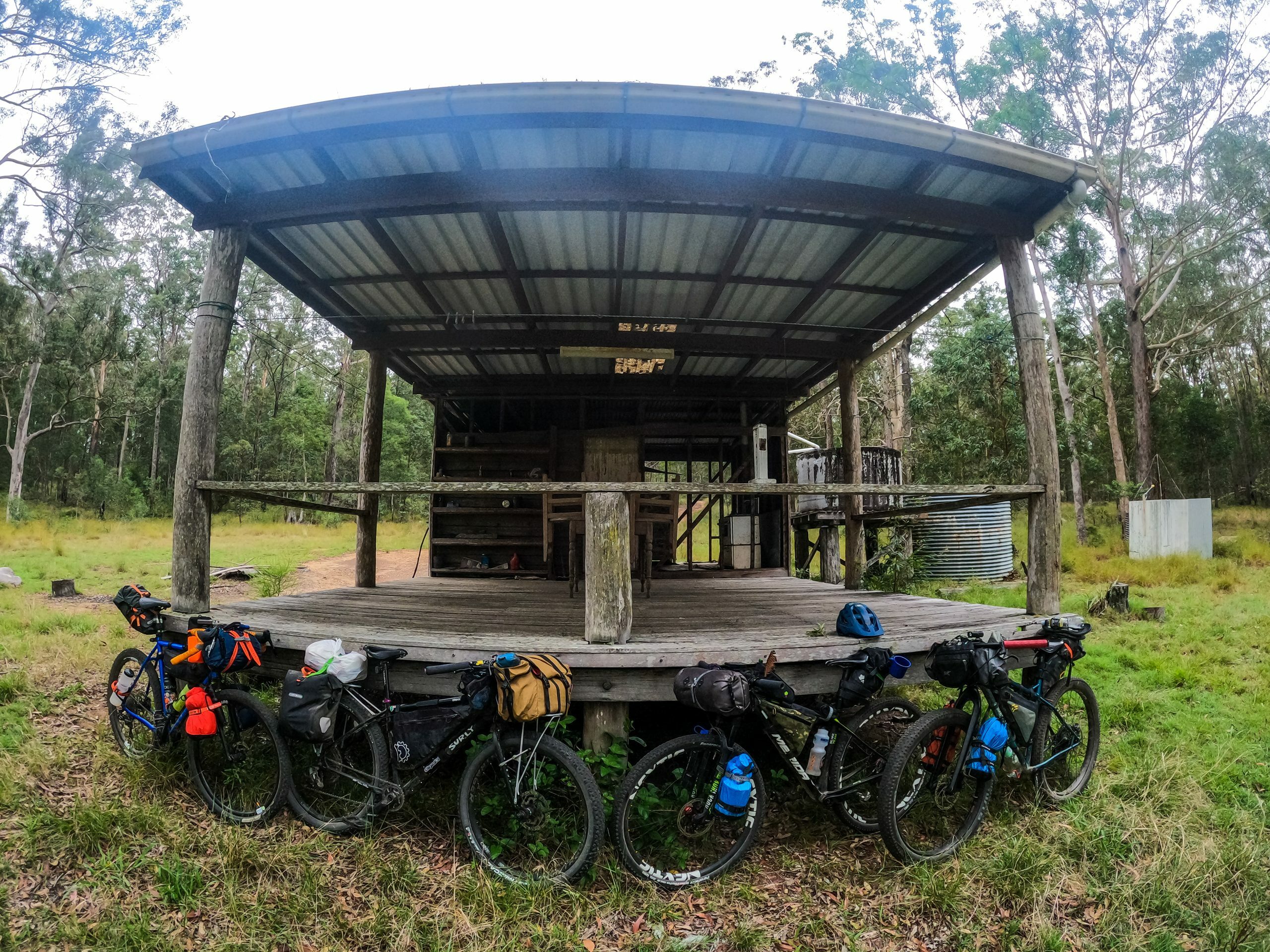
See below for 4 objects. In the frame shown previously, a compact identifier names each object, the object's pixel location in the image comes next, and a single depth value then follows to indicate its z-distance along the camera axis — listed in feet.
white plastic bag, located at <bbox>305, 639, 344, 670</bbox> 10.87
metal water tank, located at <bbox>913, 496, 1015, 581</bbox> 38.22
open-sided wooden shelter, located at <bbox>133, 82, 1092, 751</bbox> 11.71
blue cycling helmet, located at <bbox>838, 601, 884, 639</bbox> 12.44
